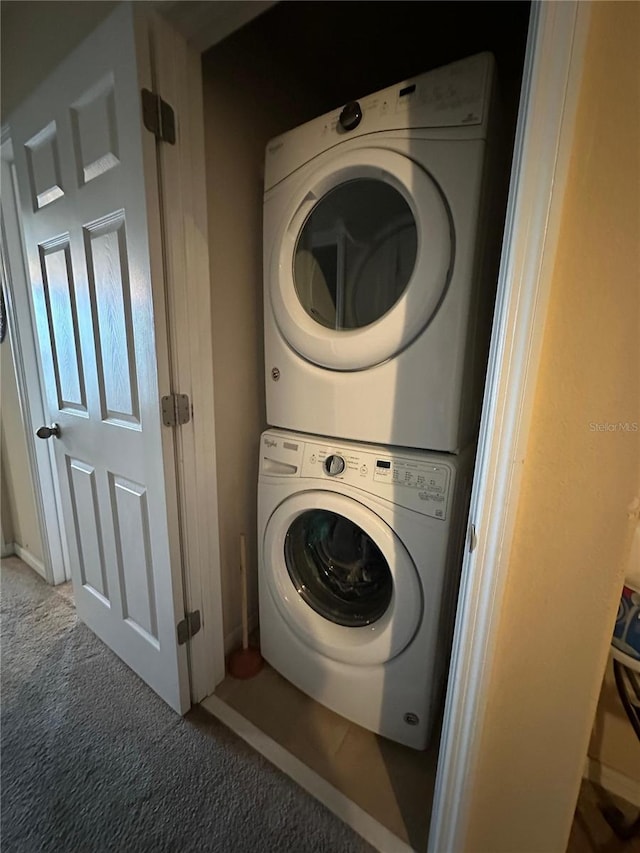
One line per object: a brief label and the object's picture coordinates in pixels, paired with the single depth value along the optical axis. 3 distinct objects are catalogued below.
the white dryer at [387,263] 0.80
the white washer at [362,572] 0.92
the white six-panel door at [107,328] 0.92
